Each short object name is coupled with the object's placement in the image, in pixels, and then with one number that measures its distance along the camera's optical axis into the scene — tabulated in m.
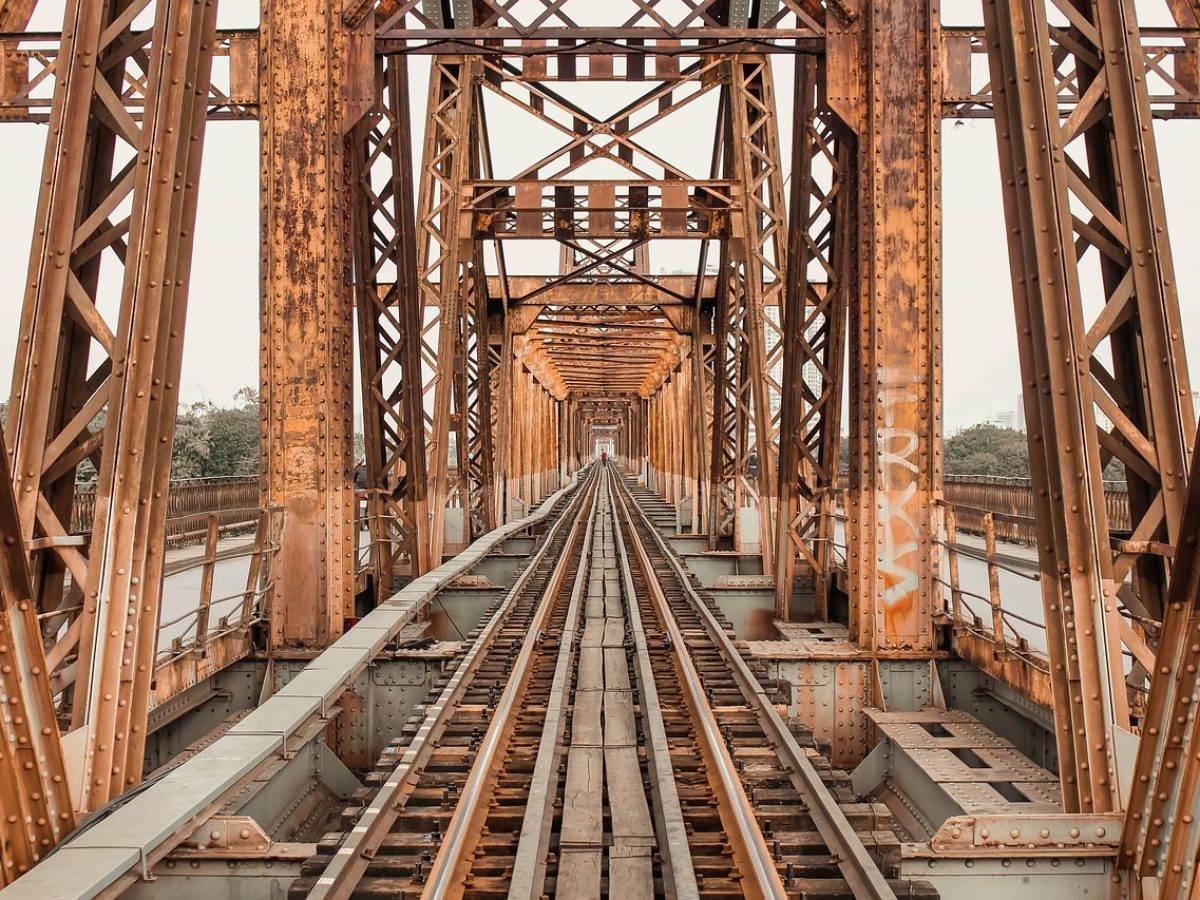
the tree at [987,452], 45.91
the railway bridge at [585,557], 4.12
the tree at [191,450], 36.78
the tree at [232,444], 38.53
